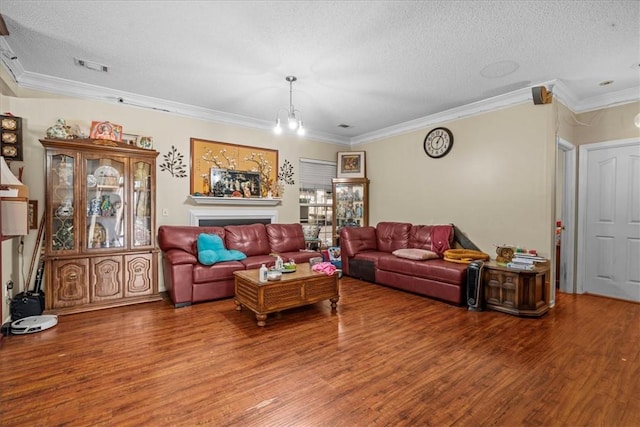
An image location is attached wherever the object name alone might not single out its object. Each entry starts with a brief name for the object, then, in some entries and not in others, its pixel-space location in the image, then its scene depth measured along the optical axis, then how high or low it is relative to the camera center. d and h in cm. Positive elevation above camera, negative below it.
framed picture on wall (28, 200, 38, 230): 338 -9
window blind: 588 +71
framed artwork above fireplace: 468 +78
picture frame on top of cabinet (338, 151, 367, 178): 617 +92
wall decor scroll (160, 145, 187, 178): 441 +64
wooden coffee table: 305 -88
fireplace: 469 -14
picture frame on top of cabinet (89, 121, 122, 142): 376 +95
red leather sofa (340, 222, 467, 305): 377 -74
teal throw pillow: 385 -58
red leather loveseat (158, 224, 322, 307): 367 -66
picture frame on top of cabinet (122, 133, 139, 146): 403 +92
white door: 388 -15
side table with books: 333 -88
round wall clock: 476 +109
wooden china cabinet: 338 -22
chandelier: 345 +102
